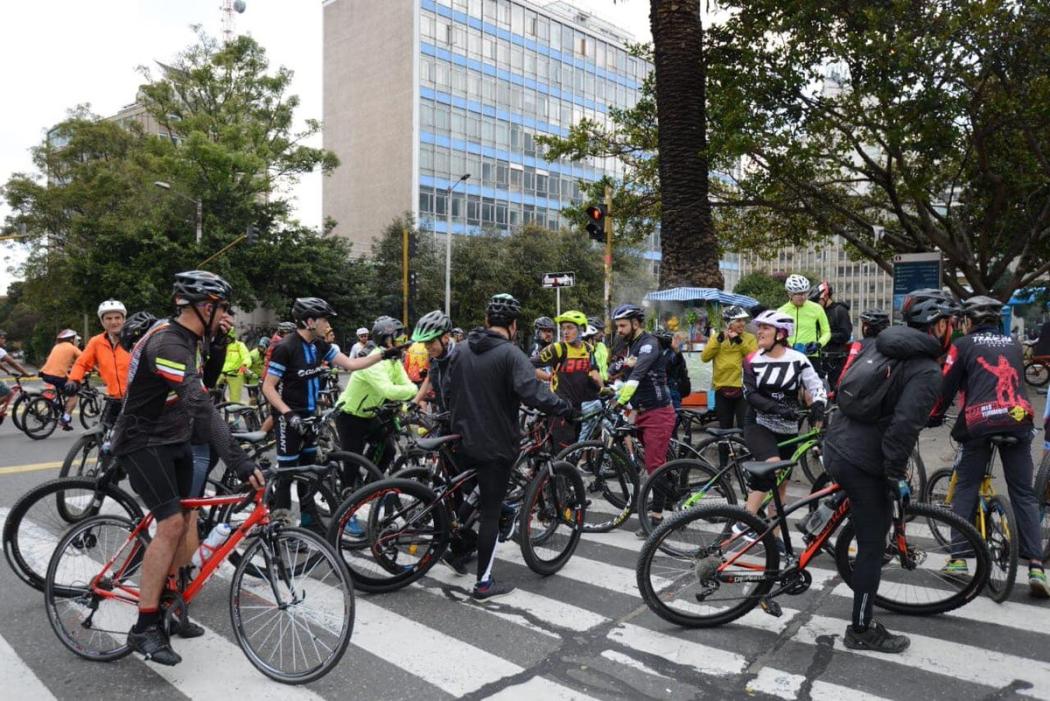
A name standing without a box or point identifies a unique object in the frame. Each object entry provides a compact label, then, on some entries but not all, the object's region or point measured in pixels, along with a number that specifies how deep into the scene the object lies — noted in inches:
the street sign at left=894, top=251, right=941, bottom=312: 463.5
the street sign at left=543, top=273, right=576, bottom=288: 611.2
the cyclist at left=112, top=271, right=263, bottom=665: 151.8
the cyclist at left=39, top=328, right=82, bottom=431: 443.5
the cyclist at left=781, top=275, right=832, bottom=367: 375.9
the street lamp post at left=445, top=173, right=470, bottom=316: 1492.1
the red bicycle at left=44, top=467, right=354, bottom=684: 148.3
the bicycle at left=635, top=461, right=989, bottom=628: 177.2
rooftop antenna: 3137.3
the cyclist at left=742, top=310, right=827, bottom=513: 230.5
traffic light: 559.4
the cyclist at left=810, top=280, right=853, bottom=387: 412.8
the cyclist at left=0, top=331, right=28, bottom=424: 486.6
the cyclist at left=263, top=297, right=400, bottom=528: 243.3
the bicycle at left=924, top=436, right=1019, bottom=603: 193.3
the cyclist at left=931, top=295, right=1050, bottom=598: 200.7
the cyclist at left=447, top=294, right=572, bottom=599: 197.9
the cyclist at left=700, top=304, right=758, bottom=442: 334.0
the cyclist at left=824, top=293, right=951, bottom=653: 155.6
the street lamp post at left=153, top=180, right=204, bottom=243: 1259.2
